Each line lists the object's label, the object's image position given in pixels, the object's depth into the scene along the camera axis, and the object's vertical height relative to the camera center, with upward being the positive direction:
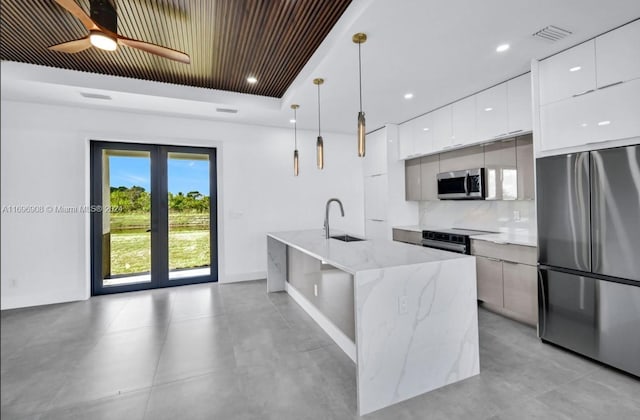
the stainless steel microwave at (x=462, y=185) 3.65 +0.34
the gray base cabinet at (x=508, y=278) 2.92 -0.71
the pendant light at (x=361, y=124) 2.41 +0.71
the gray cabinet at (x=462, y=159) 3.76 +0.69
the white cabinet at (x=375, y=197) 5.07 +0.28
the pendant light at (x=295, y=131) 3.94 +1.44
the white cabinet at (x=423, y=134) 4.35 +1.15
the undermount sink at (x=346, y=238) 3.42 -0.29
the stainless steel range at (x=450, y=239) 3.63 -0.36
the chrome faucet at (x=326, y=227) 3.34 -0.16
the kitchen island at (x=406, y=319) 1.90 -0.73
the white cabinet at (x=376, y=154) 5.04 +1.02
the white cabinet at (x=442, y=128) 4.04 +1.15
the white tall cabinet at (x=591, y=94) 2.26 +0.94
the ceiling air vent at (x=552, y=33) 2.37 +1.42
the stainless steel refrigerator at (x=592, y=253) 2.19 -0.35
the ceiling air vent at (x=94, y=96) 3.59 +1.48
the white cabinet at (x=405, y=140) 4.73 +1.15
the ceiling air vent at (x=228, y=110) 4.22 +1.49
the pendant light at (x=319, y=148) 3.27 +0.72
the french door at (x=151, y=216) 4.27 +0.01
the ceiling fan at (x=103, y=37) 2.09 +1.37
